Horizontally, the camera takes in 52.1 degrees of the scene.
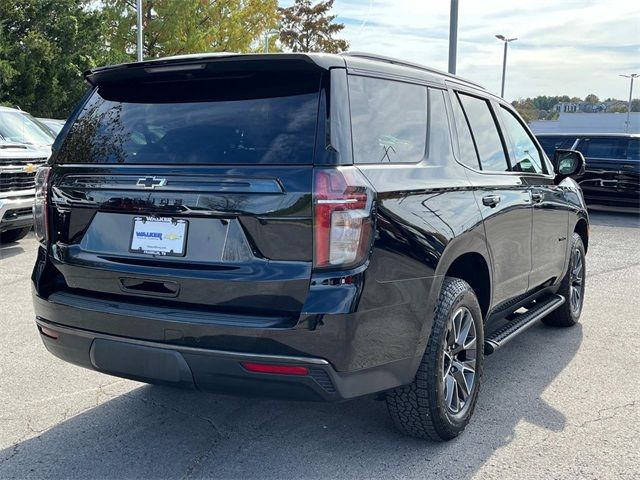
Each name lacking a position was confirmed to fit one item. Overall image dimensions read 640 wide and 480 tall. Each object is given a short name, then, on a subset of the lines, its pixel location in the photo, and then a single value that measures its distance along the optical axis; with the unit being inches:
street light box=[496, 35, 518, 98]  1392.7
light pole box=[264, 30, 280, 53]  1177.9
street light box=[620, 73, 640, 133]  2487.2
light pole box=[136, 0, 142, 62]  903.7
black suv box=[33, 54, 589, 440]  103.2
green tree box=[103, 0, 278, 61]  1043.3
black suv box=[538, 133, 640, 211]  534.6
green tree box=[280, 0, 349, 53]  1624.0
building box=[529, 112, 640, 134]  2650.1
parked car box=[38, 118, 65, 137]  532.1
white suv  323.3
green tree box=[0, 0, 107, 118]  914.1
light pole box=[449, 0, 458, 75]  516.4
